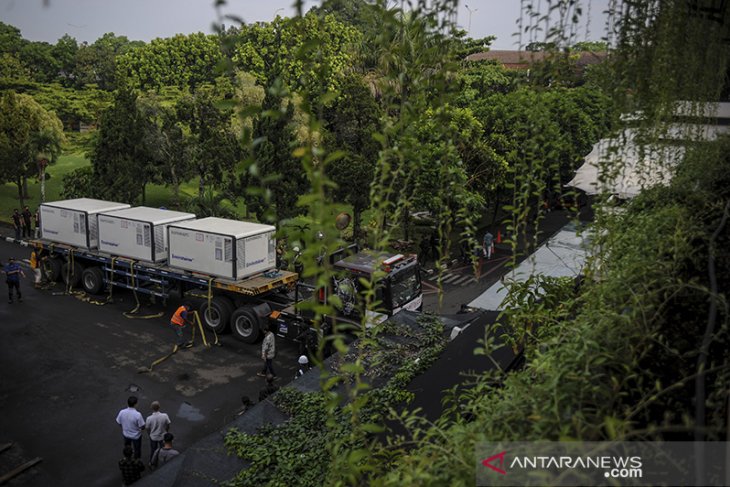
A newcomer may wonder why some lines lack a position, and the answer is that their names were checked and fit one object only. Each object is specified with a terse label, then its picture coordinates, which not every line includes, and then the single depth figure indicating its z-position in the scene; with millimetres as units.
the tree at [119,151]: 24500
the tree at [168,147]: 26203
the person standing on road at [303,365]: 11961
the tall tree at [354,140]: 21719
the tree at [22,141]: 28016
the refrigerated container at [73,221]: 18234
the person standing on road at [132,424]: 9836
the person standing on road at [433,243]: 23688
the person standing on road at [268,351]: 12828
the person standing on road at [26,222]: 26031
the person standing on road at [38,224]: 19453
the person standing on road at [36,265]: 19297
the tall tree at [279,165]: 19953
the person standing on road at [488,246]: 24266
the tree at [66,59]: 57781
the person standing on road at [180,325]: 14701
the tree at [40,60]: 54812
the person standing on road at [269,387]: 11148
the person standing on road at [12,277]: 17484
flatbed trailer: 15273
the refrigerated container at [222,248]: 15234
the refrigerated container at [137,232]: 16812
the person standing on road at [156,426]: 10055
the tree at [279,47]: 38125
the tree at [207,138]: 24203
